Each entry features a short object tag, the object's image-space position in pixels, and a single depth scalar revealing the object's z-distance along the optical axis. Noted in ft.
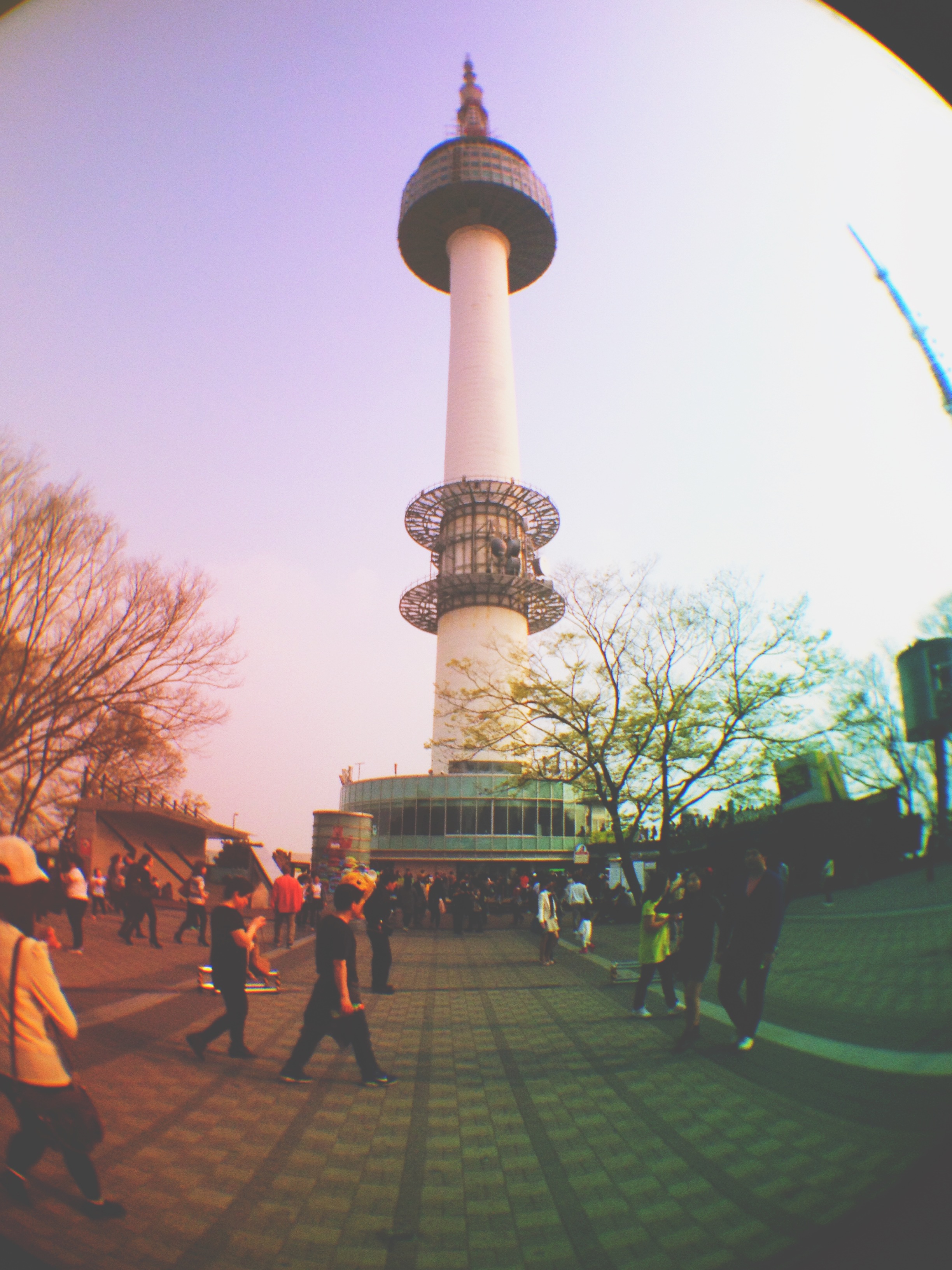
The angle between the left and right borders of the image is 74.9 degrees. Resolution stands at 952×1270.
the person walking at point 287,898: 35.12
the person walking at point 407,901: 64.49
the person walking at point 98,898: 28.34
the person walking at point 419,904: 65.76
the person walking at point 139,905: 24.94
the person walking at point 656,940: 20.45
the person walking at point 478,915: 62.23
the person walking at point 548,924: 35.81
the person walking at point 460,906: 57.93
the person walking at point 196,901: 32.27
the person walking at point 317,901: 55.62
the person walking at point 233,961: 11.52
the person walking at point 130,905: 25.52
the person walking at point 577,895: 42.32
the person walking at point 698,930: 16.52
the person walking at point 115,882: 21.80
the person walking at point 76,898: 12.89
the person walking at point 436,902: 63.31
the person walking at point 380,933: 24.27
